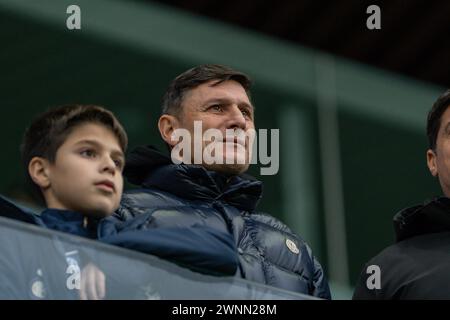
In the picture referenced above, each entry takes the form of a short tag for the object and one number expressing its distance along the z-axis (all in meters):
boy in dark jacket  5.29
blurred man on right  6.01
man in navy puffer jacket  6.31
